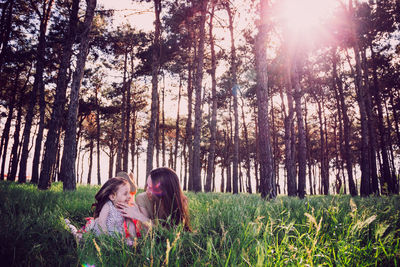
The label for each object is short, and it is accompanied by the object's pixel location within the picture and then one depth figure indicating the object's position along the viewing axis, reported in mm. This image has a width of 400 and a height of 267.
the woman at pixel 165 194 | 3160
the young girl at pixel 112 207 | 2941
